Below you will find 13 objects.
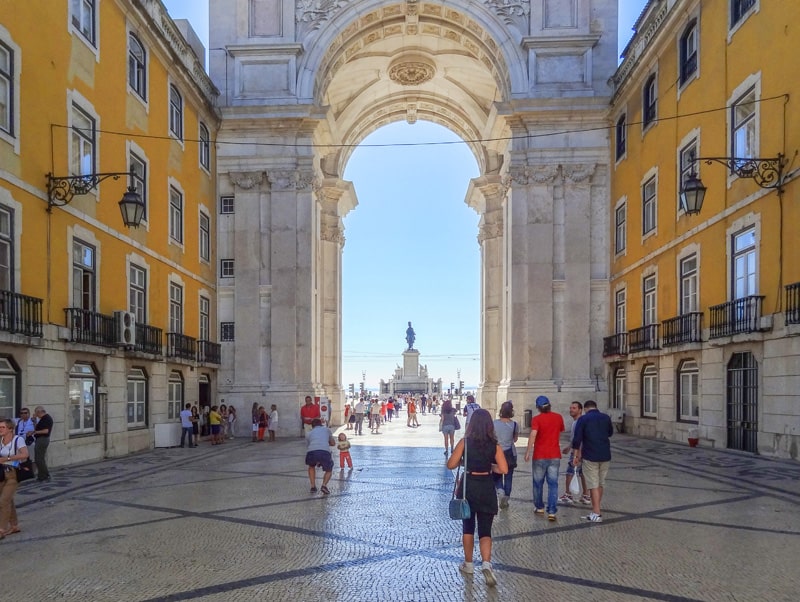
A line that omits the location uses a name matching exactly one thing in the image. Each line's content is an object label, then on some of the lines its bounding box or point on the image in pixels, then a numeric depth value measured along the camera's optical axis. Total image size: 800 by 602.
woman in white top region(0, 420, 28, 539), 8.74
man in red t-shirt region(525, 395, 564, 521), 9.77
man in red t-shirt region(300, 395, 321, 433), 17.03
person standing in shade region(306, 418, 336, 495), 12.30
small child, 14.97
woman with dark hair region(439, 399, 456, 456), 17.38
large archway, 27.94
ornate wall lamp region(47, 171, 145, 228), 15.51
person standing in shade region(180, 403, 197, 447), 21.86
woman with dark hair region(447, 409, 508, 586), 6.82
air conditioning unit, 18.42
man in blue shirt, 9.54
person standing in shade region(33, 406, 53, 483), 13.67
